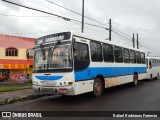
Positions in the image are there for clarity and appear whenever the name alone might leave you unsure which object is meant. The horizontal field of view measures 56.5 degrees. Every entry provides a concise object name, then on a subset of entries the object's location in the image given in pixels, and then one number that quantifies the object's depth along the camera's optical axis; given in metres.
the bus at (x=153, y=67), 15.97
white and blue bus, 6.36
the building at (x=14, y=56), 26.96
